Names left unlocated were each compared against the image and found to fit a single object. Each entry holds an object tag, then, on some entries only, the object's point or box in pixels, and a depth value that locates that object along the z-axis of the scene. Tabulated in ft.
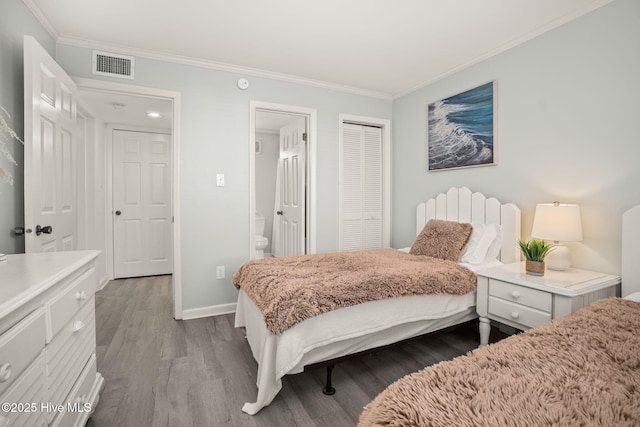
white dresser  2.89
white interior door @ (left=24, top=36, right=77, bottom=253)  6.02
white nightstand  6.09
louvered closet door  12.48
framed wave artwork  9.36
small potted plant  6.91
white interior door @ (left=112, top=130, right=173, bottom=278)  14.71
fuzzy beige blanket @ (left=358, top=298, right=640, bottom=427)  2.43
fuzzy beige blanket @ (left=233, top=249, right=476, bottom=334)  5.65
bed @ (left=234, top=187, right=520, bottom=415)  5.59
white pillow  8.41
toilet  13.98
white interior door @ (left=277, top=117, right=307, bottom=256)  12.39
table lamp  6.74
